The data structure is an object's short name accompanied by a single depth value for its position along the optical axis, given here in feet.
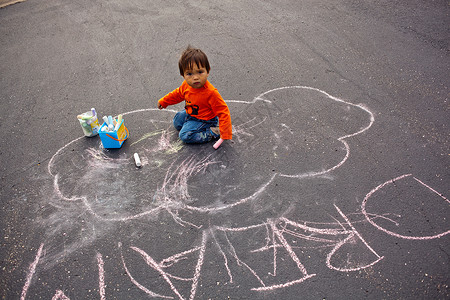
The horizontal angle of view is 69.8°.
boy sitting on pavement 10.40
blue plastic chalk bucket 11.39
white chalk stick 11.10
